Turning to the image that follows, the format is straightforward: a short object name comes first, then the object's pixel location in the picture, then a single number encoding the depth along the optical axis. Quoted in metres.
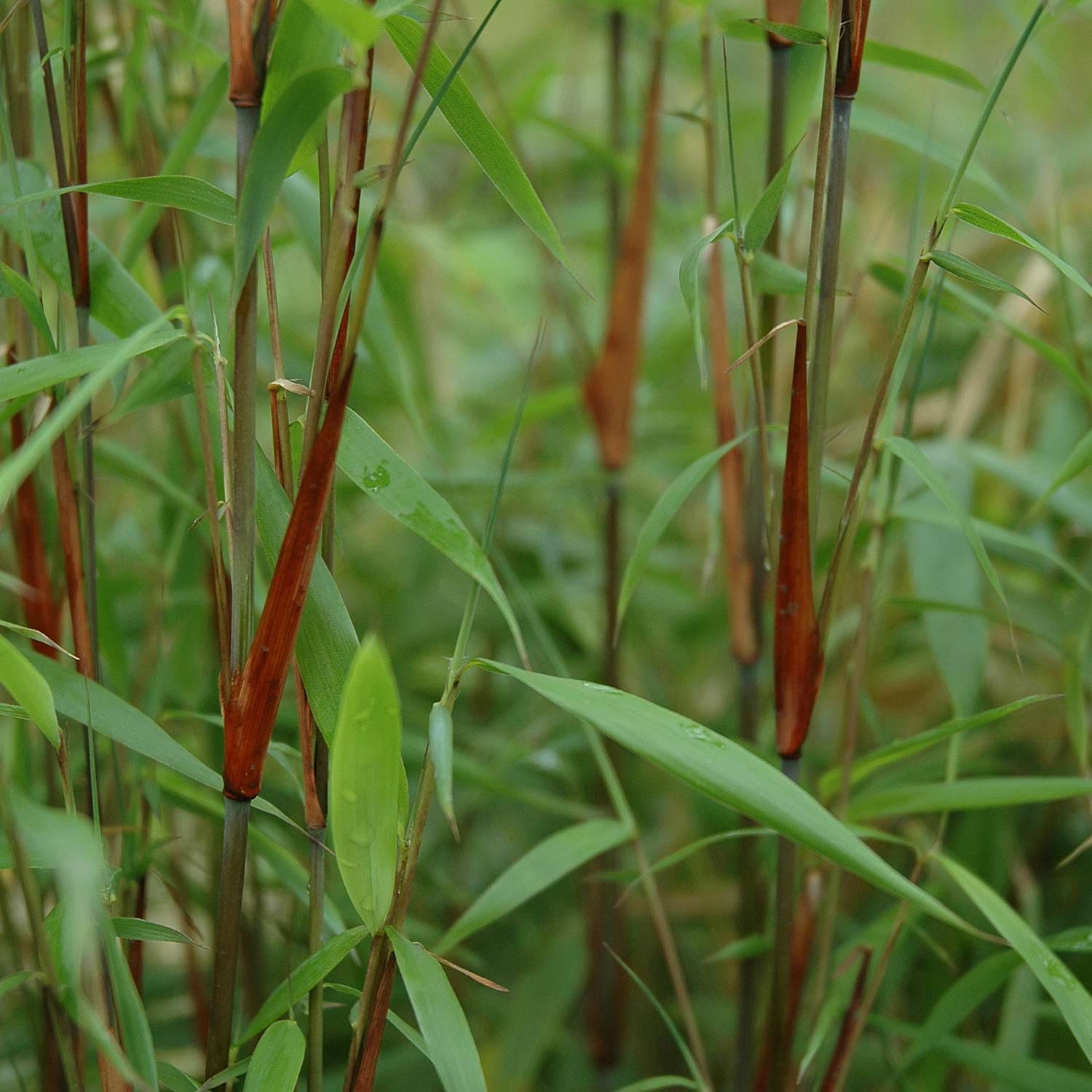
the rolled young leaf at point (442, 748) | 1.03
